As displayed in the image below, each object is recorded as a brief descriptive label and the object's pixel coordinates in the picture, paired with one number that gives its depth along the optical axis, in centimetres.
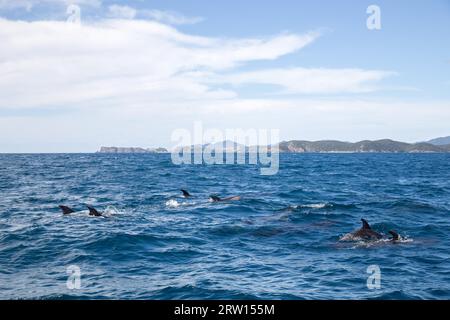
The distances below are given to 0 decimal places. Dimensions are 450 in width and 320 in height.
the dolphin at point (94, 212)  2855
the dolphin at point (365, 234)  2105
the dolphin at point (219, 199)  3659
